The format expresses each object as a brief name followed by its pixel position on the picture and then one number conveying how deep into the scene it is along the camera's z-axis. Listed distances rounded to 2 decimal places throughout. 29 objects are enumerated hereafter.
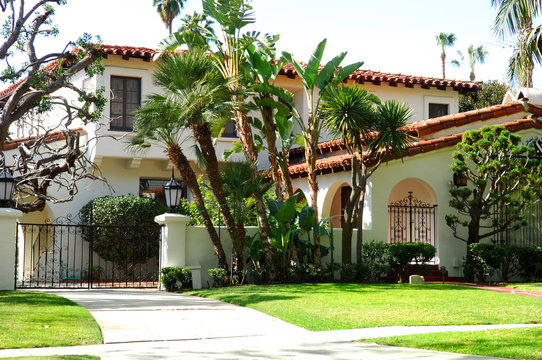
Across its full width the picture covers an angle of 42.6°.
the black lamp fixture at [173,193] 16.53
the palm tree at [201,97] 15.22
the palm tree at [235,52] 16.20
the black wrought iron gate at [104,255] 21.27
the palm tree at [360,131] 16.28
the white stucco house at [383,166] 18.64
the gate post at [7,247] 14.55
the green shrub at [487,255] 17.62
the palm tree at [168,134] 15.37
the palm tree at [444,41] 50.81
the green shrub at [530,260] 18.28
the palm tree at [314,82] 16.64
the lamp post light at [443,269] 17.13
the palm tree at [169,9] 32.97
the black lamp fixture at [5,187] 15.37
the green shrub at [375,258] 17.23
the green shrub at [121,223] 21.34
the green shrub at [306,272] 16.30
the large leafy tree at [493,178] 17.73
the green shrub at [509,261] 18.27
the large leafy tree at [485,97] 41.84
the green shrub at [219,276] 16.02
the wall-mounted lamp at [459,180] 18.75
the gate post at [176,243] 16.12
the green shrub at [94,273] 21.45
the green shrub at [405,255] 17.36
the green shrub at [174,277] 15.71
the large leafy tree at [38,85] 14.98
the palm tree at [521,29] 15.82
